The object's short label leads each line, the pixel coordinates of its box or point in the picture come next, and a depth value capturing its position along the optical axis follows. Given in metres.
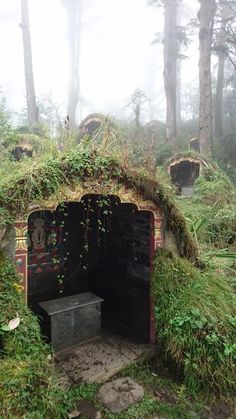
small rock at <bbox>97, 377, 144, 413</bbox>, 3.46
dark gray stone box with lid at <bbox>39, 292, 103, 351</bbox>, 4.52
